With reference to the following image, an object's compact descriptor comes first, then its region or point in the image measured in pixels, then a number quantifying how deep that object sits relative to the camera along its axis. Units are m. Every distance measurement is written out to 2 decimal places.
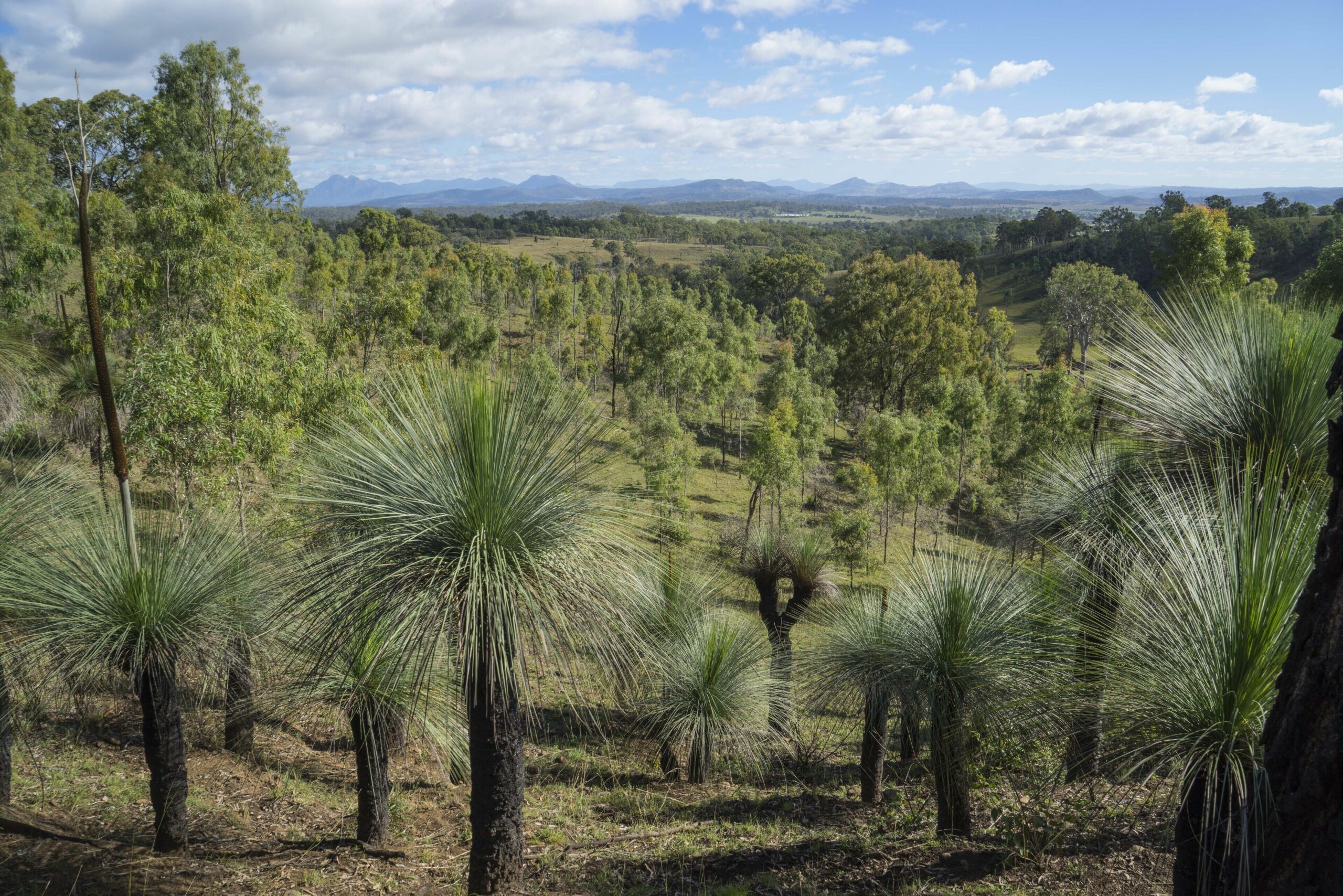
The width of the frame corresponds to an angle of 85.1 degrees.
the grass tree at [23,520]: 5.69
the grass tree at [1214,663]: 3.43
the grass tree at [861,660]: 7.72
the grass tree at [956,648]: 6.70
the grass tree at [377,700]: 6.15
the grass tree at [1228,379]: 5.11
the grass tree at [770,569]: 11.85
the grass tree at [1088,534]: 4.18
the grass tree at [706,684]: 10.24
